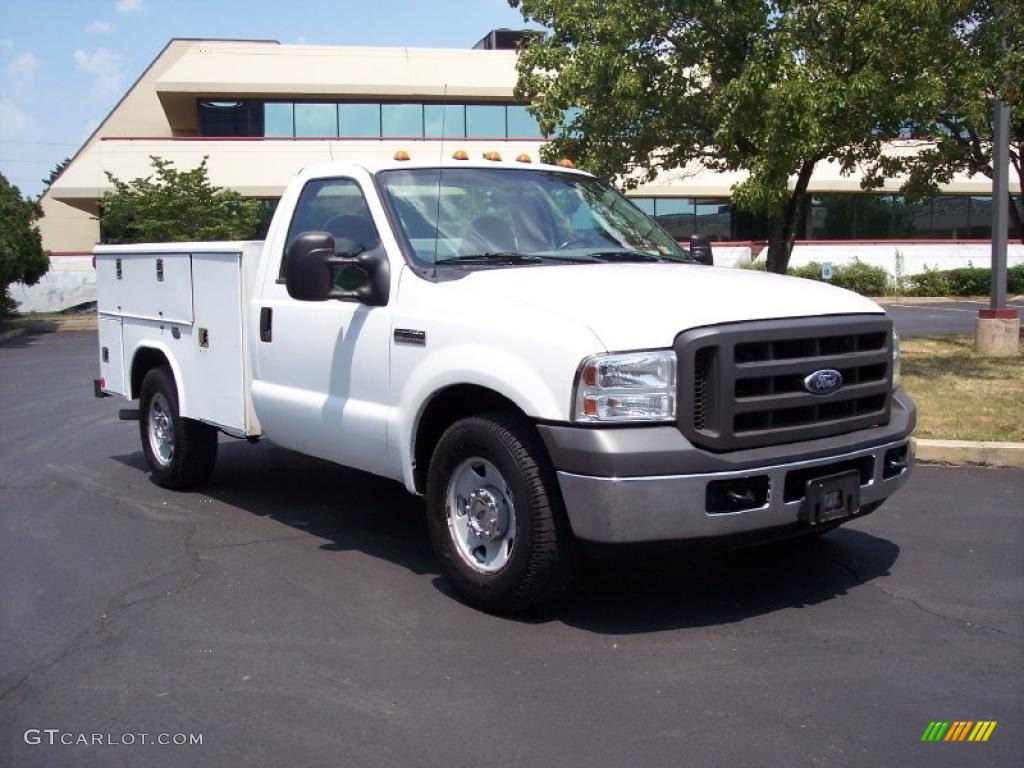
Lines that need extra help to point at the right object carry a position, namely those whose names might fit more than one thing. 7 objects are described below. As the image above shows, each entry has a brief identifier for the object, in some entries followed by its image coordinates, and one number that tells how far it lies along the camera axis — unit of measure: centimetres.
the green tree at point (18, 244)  2430
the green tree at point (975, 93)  1295
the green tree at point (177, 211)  2588
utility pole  1387
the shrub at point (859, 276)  3588
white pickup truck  443
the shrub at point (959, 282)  3569
